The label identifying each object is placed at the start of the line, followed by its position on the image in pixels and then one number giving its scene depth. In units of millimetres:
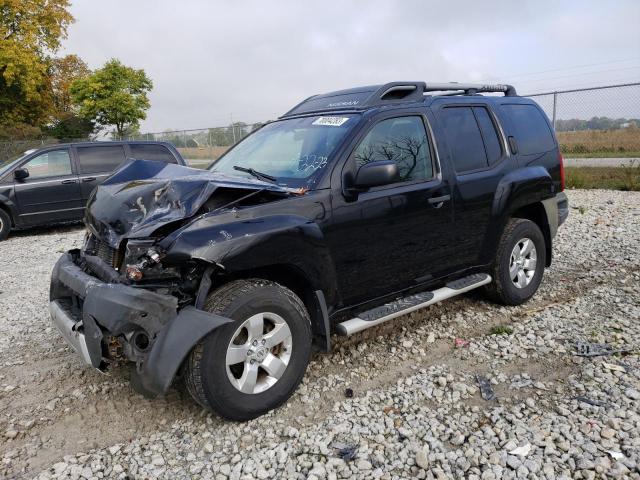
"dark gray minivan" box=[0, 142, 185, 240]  9242
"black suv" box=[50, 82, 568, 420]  2783
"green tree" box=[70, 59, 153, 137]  29969
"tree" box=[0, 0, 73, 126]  26094
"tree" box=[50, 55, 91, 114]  32906
